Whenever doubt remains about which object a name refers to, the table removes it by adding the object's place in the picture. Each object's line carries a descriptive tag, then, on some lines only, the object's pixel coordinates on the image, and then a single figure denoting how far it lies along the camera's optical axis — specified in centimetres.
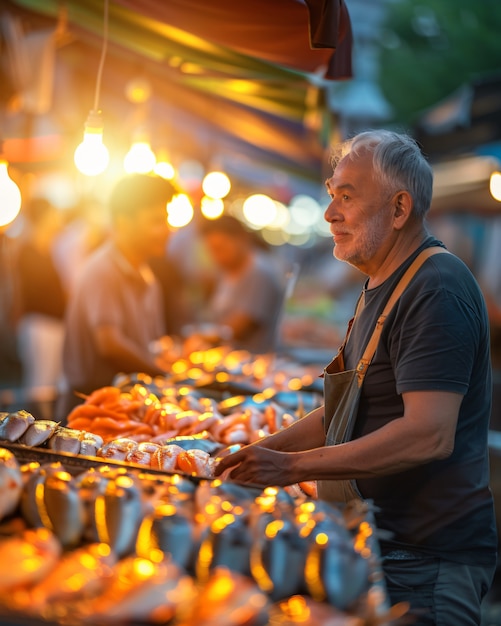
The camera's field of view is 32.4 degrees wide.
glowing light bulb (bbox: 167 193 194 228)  739
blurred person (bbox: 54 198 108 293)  945
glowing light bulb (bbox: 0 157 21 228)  433
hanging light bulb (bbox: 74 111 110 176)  447
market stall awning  439
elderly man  269
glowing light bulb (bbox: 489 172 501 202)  614
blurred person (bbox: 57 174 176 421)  576
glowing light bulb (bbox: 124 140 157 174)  699
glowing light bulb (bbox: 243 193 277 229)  1149
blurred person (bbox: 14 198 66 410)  1027
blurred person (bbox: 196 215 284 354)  811
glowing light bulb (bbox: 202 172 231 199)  866
